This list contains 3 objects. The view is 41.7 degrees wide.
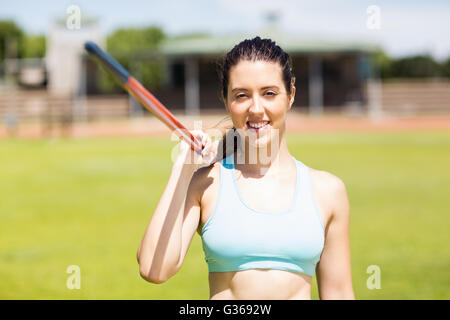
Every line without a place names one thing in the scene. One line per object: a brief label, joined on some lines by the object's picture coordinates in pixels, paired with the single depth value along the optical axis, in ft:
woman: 6.87
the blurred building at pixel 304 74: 140.77
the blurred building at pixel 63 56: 203.82
